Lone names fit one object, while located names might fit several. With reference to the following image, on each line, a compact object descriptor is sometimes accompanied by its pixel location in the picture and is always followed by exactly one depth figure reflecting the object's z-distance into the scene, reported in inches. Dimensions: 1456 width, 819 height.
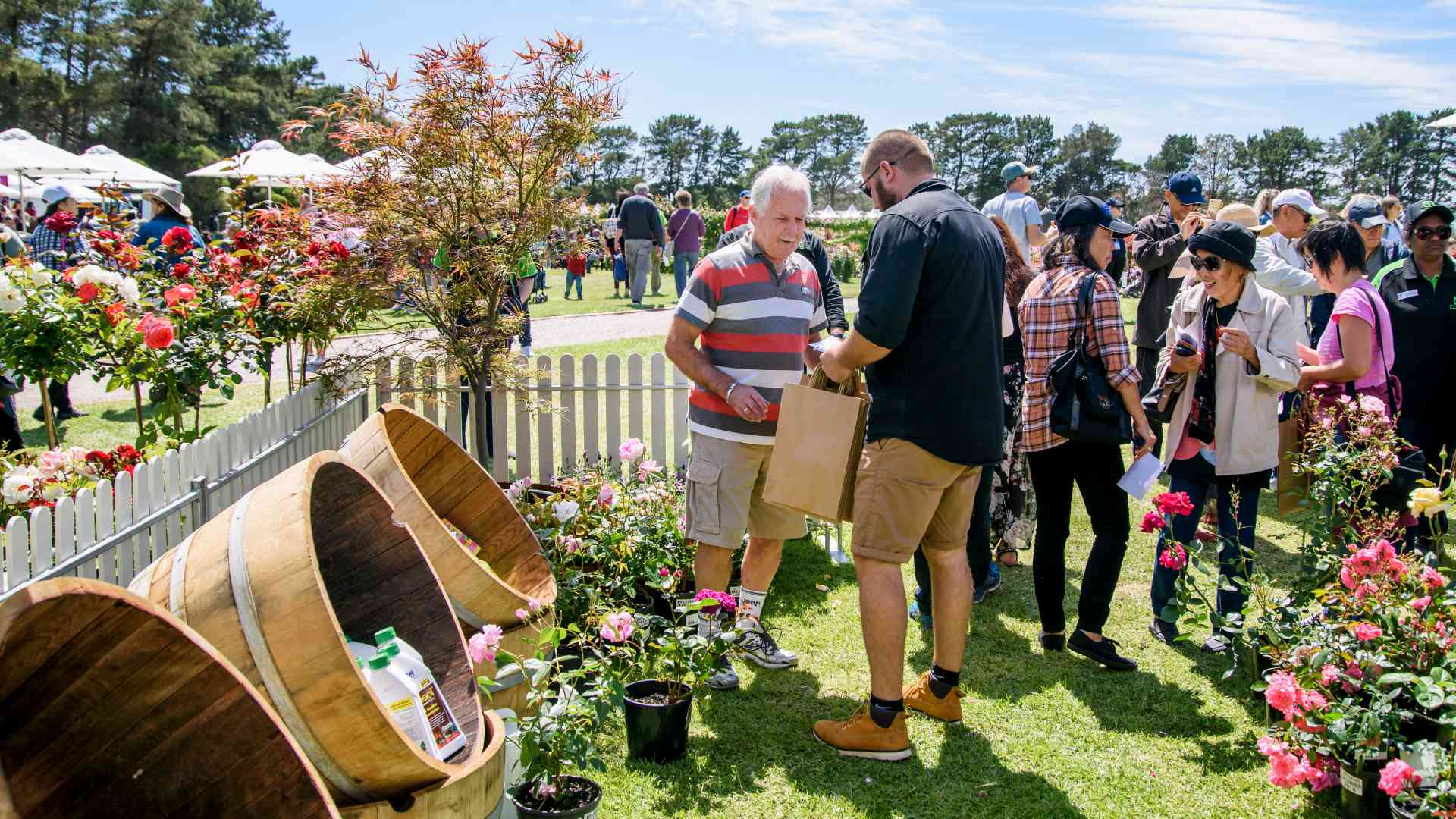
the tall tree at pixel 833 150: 4916.3
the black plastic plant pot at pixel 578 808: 106.6
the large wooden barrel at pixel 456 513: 125.5
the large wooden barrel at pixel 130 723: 67.0
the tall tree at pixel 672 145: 4598.9
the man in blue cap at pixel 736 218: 417.1
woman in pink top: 181.3
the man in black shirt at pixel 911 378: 126.5
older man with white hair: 154.3
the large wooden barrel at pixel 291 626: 83.4
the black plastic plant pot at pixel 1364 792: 112.0
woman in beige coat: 161.3
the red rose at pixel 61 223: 222.5
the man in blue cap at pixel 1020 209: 377.1
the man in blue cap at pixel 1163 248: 248.2
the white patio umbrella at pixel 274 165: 666.2
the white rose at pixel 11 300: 172.1
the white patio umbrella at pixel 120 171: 795.4
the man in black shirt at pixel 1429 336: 198.2
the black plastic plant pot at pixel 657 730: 132.6
